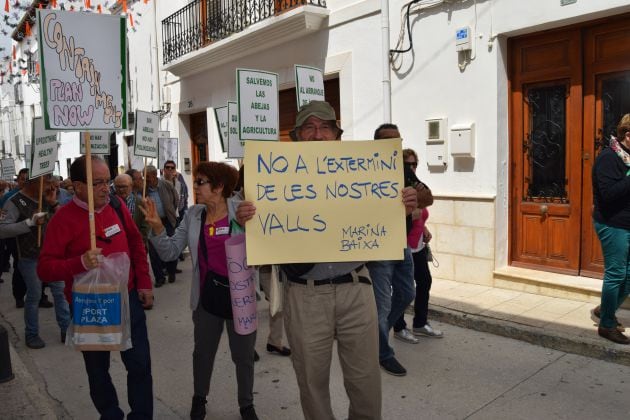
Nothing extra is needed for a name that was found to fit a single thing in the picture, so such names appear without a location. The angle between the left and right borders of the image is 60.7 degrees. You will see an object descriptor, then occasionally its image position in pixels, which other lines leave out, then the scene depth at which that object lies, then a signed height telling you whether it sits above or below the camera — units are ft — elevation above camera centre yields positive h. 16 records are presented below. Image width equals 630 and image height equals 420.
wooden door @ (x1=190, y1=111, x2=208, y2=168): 42.73 +2.79
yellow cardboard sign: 8.32 -0.50
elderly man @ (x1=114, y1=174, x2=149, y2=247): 21.06 -1.06
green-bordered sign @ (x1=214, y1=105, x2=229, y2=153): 21.48 +1.99
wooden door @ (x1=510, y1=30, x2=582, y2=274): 19.39 +0.58
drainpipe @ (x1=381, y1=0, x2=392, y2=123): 24.13 +4.67
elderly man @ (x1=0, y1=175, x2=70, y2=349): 17.34 -2.94
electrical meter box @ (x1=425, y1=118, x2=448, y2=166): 22.26 +1.10
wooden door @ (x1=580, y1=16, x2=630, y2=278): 18.04 +2.34
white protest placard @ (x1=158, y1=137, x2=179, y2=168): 31.83 +1.43
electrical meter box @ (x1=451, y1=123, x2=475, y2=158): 21.17 +1.06
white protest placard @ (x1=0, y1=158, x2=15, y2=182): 46.62 +0.60
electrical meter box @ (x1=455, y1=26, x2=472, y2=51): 20.99 +4.99
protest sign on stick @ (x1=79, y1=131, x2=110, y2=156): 24.99 +1.38
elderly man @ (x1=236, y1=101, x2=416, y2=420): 8.38 -2.53
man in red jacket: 9.79 -1.63
